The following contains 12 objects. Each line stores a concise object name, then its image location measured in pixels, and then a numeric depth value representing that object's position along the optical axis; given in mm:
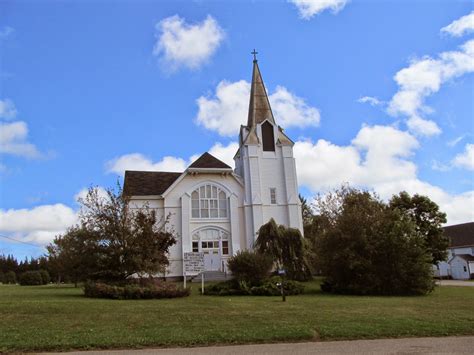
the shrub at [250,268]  22219
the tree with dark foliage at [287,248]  30266
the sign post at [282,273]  17745
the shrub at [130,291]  18422
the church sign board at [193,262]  22000
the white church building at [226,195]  38156
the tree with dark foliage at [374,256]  22359
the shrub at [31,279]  44844
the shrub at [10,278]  60622
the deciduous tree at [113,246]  20312
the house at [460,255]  56281
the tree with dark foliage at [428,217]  47312
